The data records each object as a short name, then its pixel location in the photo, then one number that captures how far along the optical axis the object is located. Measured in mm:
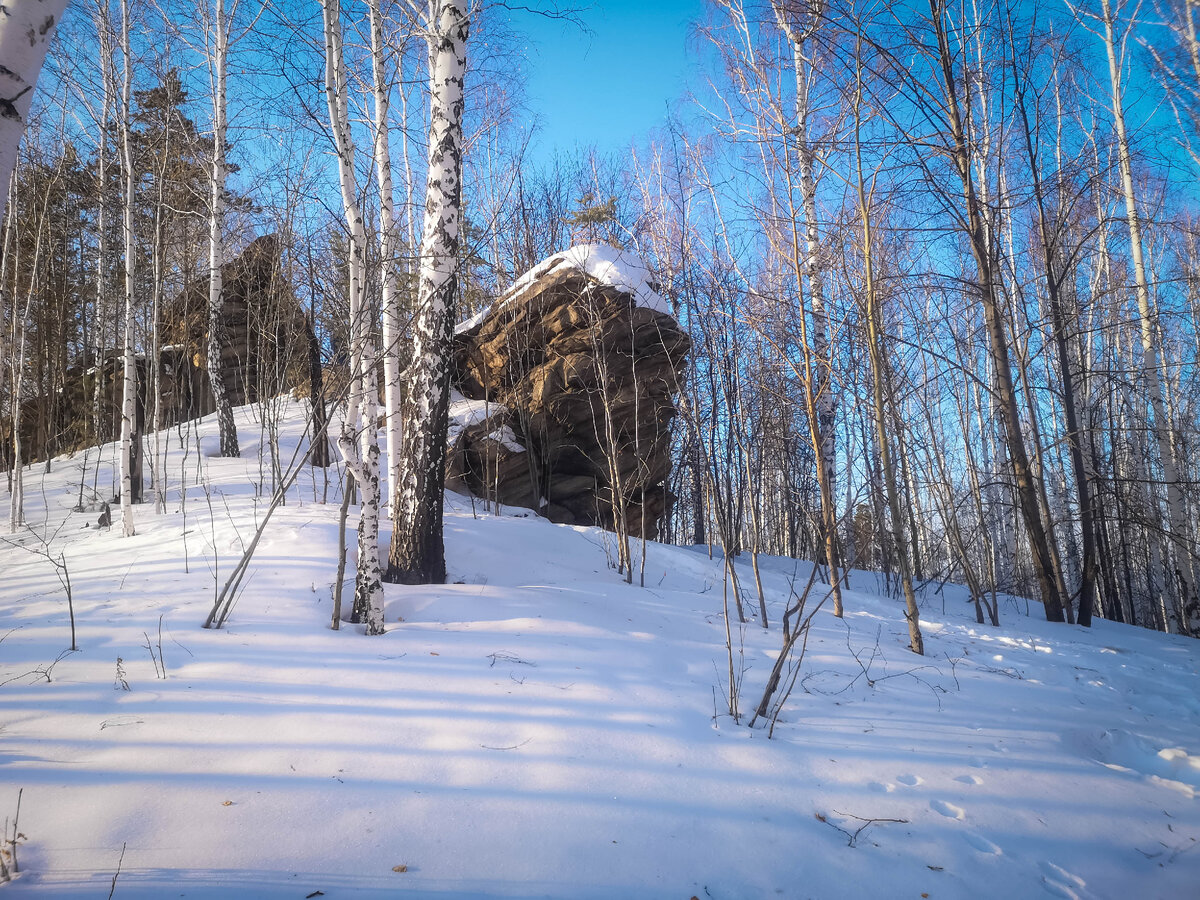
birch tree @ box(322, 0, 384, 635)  3602
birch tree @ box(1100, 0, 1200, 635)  8266
